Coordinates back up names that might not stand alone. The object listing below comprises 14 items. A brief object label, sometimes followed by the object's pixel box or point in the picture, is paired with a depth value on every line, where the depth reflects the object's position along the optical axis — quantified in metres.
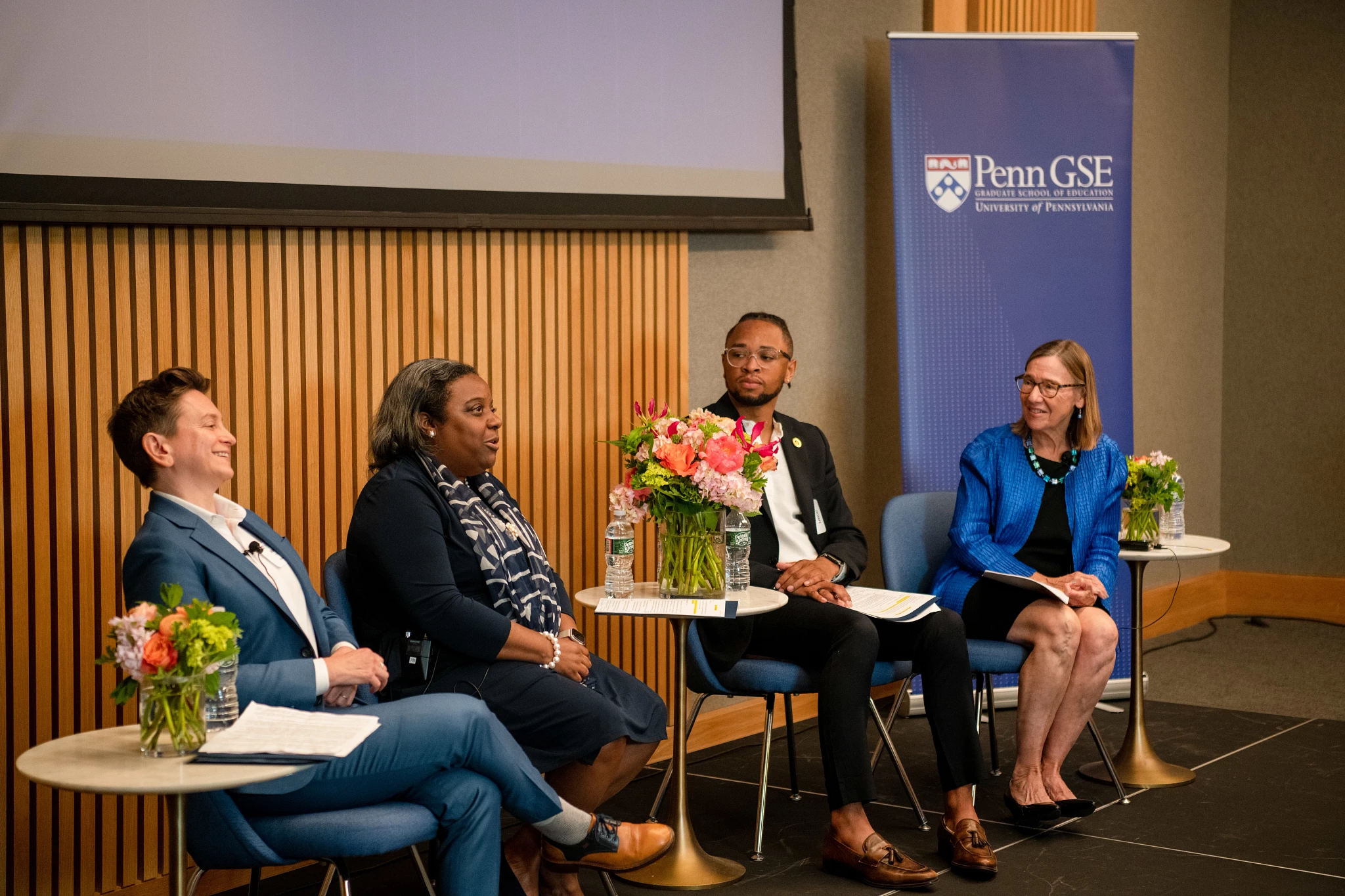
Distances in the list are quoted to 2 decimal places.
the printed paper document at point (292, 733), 2.37
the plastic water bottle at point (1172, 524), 4.95
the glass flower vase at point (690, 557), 3.77
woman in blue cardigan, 4.37
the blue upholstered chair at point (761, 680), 4.04
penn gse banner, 5.73
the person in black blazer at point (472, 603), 3.28
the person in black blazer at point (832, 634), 3.84
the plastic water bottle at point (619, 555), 3.79
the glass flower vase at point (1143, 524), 4.88
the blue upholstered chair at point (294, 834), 2.61
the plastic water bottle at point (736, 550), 3.86
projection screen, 3.44
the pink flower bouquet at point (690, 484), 3.66
